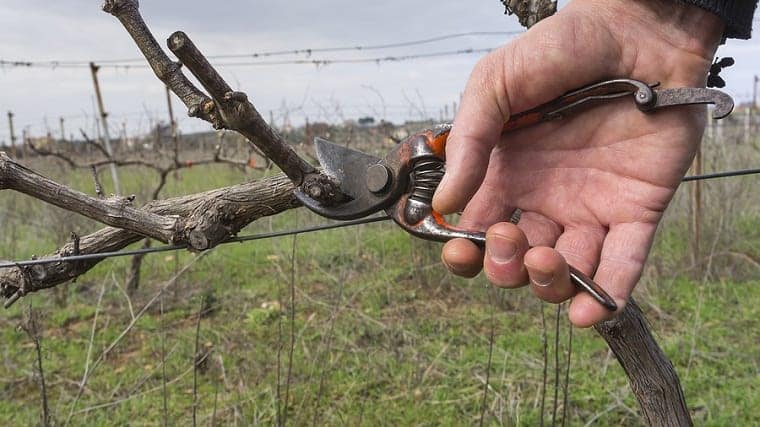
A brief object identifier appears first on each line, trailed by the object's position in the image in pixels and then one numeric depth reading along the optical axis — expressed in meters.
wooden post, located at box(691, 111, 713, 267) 5.48
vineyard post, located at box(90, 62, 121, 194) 7.35
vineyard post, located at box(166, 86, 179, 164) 11.67
